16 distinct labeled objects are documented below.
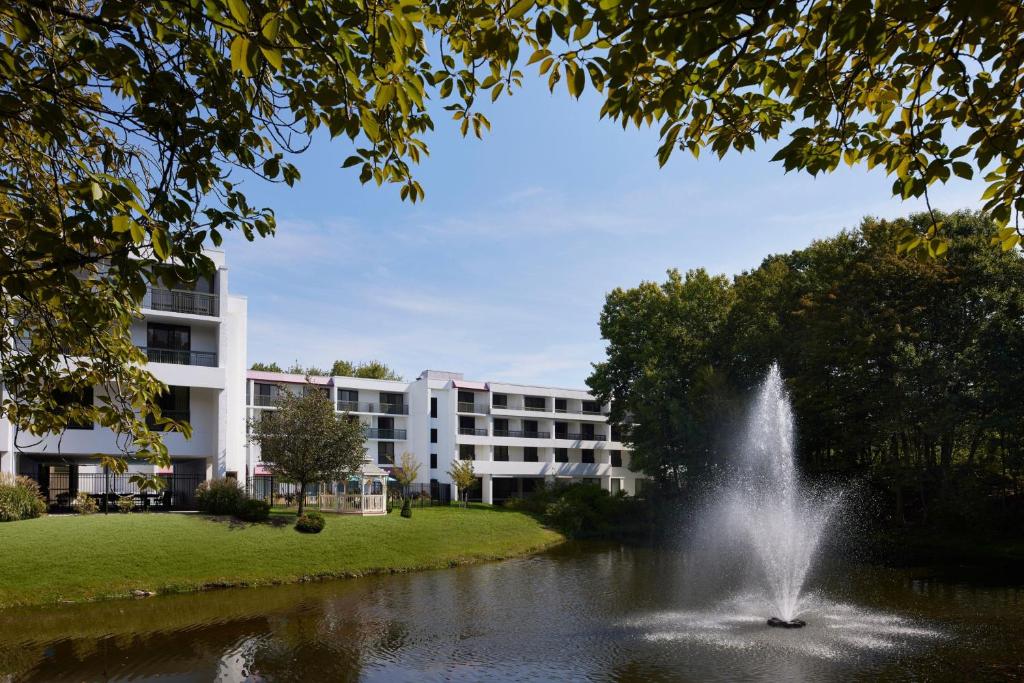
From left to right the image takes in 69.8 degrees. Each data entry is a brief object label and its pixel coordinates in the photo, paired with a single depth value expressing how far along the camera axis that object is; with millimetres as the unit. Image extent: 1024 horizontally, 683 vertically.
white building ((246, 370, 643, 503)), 60938
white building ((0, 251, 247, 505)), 32406
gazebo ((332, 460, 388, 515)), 36969
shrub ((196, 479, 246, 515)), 29922
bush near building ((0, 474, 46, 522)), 25375
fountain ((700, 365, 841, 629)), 25288
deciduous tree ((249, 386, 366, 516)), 33125
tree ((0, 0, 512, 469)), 4480
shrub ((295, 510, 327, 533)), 29812
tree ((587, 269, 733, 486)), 40938
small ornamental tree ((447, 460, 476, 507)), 51750
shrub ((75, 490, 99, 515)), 28594
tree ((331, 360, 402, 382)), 85500
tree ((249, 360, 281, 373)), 81312
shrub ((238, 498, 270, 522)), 29766
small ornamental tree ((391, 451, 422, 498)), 47247
